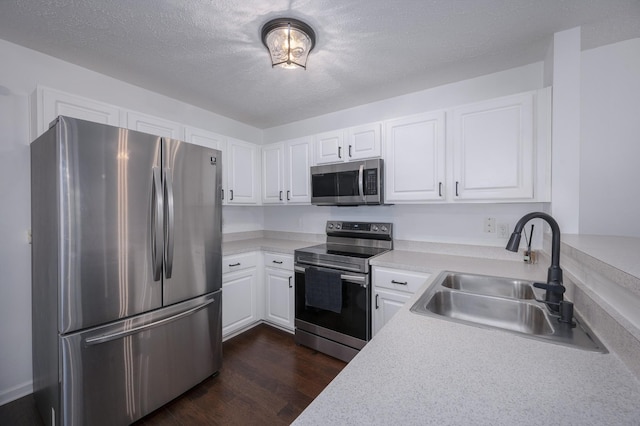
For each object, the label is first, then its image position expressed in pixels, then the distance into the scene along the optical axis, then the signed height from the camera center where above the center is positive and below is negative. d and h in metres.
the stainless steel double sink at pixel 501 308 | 0.88 -0.44
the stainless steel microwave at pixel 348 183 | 2.29 +0.24
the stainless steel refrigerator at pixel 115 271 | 1.32 -0.36
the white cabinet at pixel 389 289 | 1.91 -0.62
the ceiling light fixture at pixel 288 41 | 1.51 +1.04
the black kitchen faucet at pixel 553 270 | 1.04 -0.25
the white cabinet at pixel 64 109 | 1.66 +0.70
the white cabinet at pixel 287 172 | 2.79 +0.43
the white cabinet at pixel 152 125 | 2.04 +0.71
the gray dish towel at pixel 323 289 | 2.17 -0.69
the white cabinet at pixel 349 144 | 2.34 +0.63
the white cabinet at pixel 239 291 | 2.44 -0.82
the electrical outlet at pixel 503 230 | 2.08 -0.17
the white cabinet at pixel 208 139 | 2.41 +0.69
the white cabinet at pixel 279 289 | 2.59 -0.83
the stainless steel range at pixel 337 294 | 2.09 -0.72
